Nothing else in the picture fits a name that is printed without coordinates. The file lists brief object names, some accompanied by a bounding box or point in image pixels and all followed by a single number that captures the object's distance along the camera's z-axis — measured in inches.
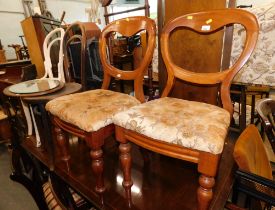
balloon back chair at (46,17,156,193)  31.8
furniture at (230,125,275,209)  21.7
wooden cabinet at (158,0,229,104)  38.9
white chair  57.2
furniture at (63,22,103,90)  76.9
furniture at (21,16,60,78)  78.9
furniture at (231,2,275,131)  62.4
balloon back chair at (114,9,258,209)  23.5
